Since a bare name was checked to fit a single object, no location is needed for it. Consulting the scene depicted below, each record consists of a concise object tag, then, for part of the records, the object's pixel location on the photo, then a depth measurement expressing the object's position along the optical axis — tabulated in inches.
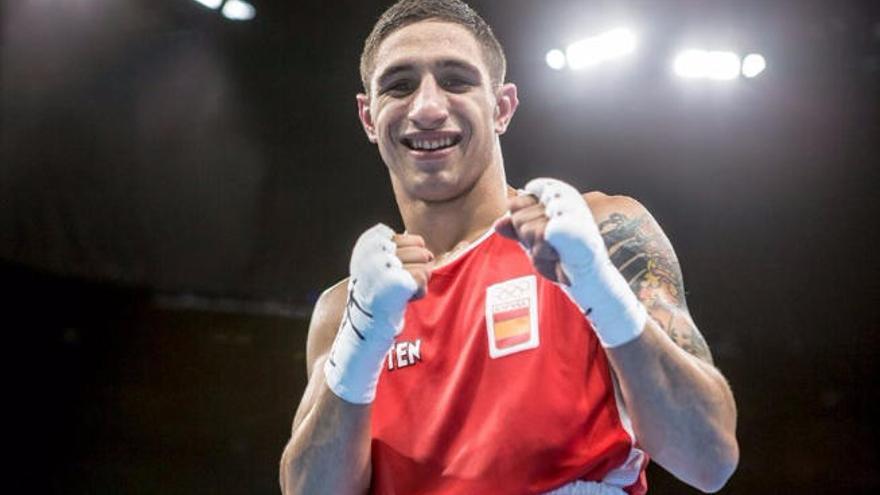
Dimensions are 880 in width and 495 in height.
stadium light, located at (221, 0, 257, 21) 195.9
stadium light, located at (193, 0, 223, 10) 196.2
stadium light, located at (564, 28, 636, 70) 208.7
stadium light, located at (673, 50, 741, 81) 210.1
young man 55.0
